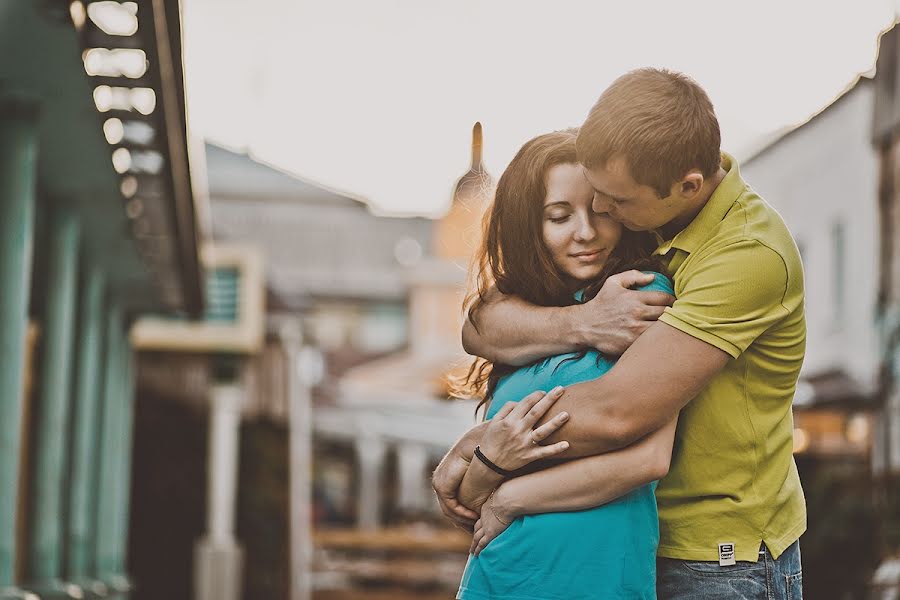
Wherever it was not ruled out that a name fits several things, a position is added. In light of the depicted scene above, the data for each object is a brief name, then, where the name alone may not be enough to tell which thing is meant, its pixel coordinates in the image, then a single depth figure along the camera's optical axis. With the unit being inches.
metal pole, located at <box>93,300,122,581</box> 434.0
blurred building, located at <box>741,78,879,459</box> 521.0
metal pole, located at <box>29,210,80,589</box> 318.0
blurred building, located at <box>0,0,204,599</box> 220.2
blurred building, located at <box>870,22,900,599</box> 352.2
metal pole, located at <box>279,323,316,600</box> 579.5
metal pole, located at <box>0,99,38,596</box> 244.4
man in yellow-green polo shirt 92.2
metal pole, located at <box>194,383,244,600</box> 553.9
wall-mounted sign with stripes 572.7
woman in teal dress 94.3
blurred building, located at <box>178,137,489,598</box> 602.9
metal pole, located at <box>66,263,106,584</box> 373.7
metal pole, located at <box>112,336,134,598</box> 469.2
